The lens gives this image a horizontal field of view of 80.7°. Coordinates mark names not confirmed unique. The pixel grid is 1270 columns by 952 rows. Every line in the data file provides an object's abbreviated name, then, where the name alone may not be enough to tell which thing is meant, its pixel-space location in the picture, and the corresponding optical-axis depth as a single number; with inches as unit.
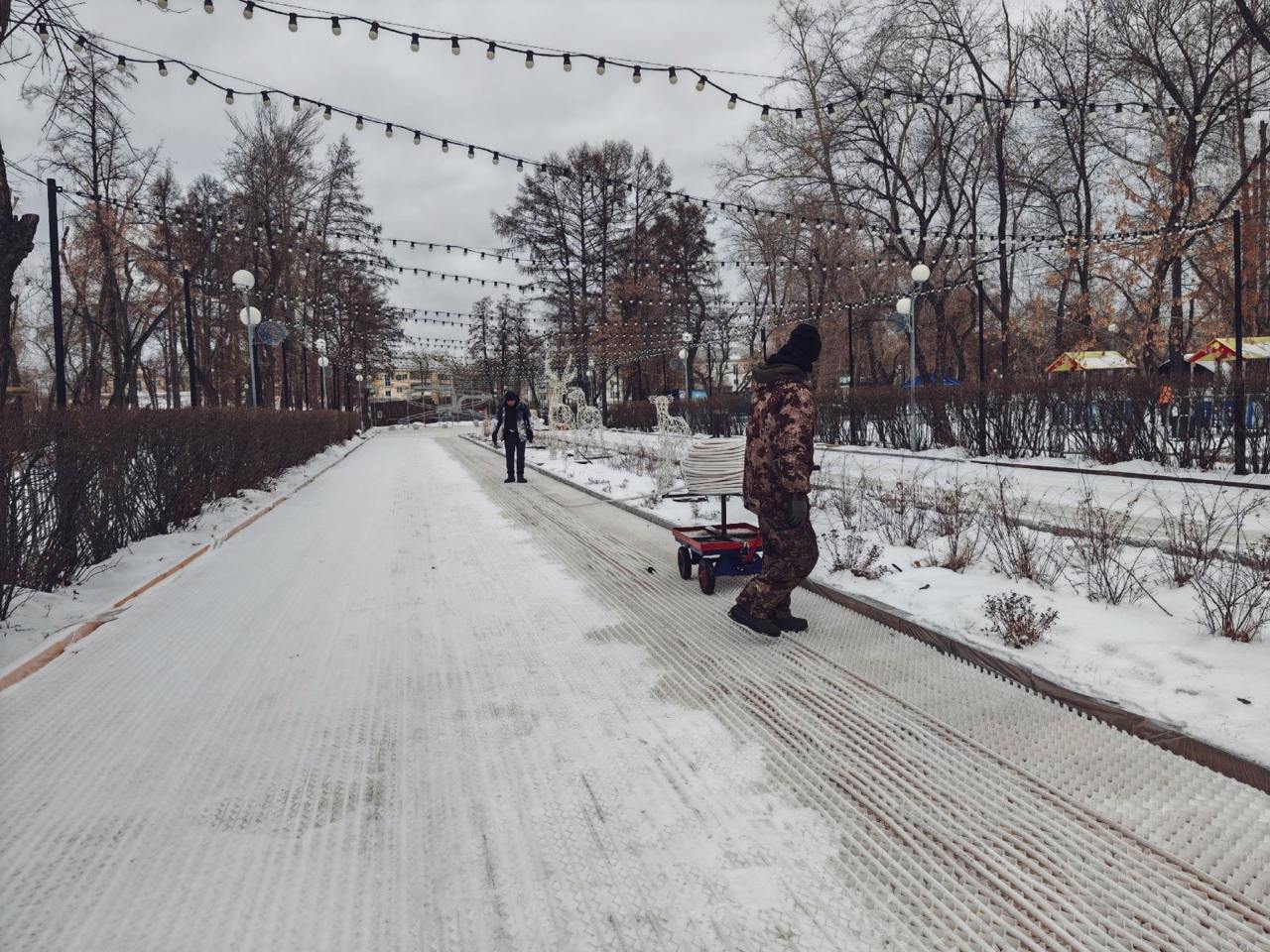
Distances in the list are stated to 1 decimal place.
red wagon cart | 221.5
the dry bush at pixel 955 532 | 224.7
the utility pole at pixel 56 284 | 499.5
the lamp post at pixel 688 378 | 1284.4
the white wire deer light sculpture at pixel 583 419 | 772.6
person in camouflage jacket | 170.2
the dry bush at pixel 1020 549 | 206.7
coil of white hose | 239.3
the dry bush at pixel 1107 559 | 185.5
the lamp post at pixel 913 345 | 641.0
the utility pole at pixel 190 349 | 663.1
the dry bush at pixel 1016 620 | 159.0
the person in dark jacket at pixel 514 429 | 543.8
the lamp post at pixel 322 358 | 1101.7
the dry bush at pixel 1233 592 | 153.4
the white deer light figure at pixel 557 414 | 769.7
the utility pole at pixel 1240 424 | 396.5
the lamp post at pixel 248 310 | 608.4
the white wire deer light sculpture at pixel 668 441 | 427.5
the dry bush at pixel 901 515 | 264.1
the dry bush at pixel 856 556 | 223.8
